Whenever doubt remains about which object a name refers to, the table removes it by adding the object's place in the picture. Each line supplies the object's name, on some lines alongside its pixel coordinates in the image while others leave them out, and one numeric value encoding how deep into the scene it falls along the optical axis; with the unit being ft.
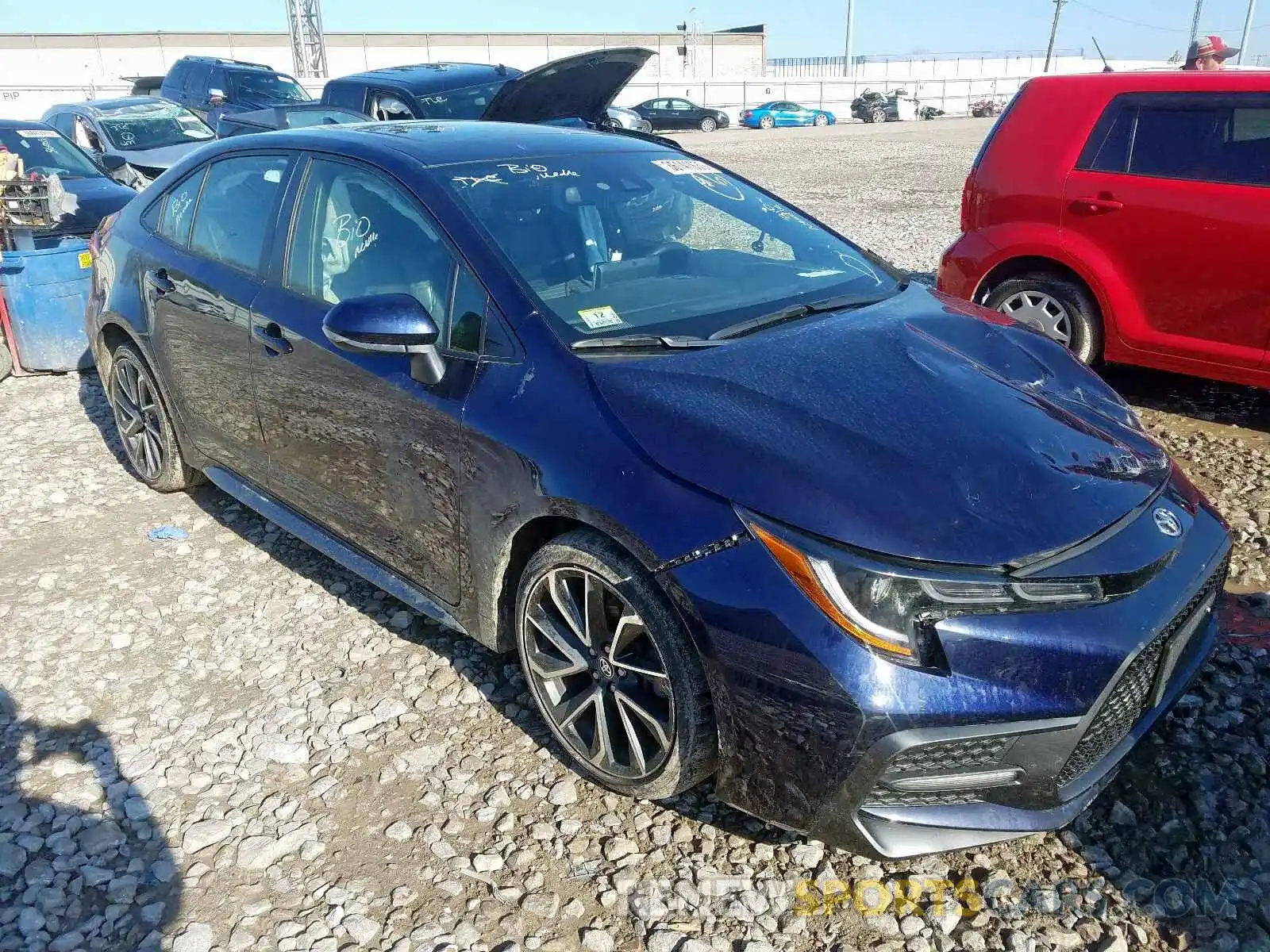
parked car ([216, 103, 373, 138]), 34.81
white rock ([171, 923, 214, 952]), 7.51
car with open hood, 23.65
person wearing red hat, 22.90
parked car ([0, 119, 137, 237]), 25.50
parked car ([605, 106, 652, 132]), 59.77
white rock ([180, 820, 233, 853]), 8.54
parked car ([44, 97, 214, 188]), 38.83
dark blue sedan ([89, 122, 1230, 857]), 6.90
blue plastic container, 20.51
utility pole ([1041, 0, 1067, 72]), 208.60
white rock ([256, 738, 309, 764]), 9.63
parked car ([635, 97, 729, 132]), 120.37
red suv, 15.66
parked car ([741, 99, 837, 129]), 130.41
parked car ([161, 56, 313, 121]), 50.72
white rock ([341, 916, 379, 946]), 7.57
